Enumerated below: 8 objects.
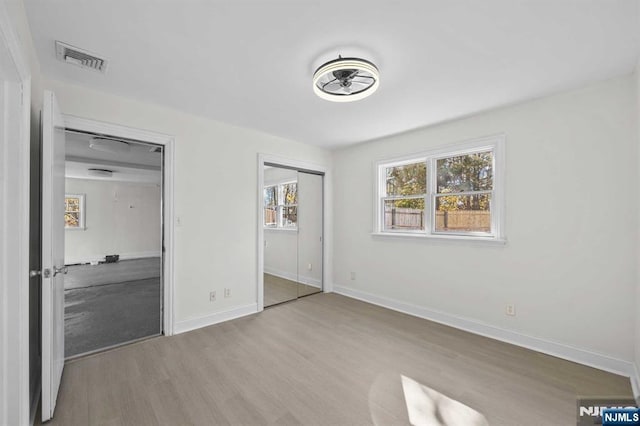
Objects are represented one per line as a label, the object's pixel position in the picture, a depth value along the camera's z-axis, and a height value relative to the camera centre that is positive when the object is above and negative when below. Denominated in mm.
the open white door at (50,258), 1725 -306
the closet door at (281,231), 4629 -320
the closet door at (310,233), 4711 -357
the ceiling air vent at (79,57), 1982 +1179
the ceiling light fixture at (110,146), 4236 +1107
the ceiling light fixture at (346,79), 2033 +1084
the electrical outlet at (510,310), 2922 -1035
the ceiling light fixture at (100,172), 6769 +1002
